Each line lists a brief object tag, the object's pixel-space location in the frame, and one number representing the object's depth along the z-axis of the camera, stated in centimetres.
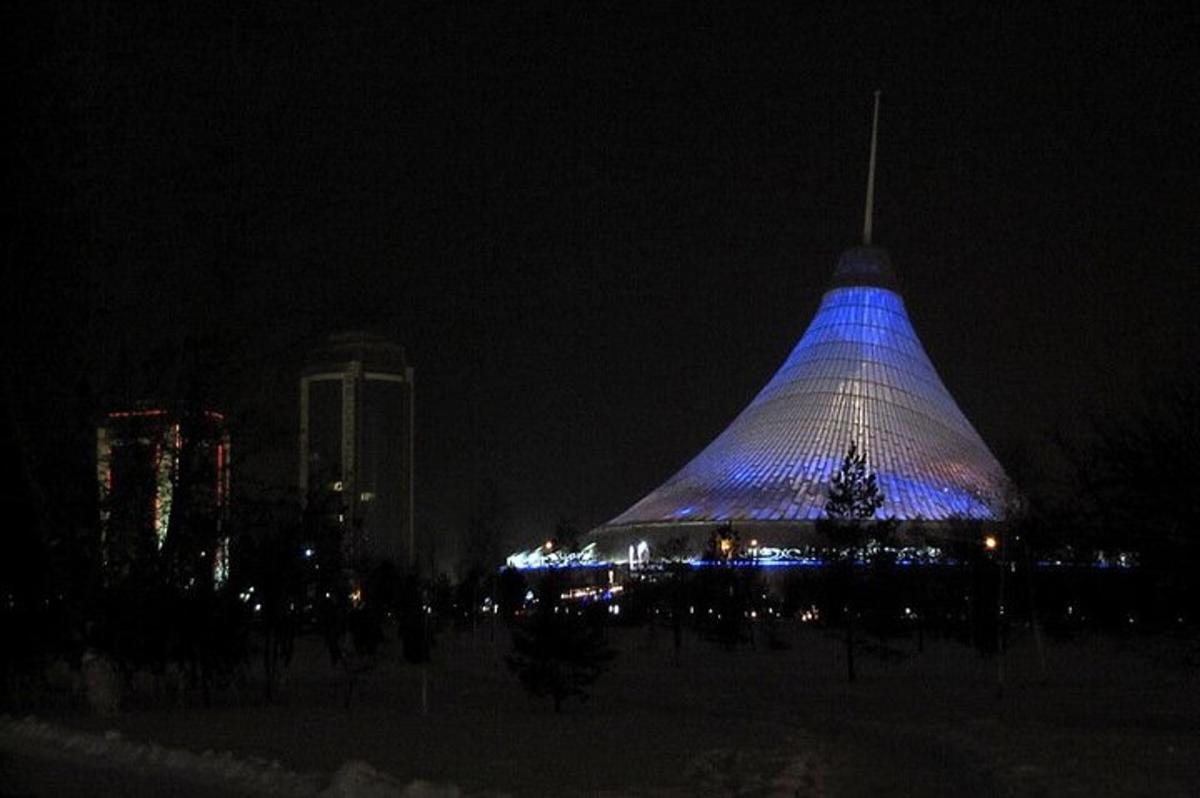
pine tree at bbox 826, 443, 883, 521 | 3106
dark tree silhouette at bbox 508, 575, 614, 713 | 2097
